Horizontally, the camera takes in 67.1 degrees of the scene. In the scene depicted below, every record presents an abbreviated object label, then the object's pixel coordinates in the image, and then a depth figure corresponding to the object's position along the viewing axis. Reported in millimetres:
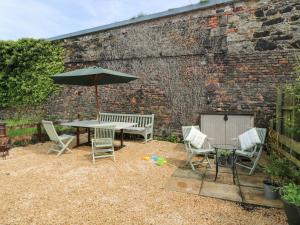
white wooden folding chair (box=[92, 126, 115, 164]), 5461
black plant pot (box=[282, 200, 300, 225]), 2444
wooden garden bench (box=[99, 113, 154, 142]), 7363
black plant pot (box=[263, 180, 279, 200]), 3379
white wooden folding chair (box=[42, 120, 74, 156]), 5640
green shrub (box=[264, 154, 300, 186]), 3372
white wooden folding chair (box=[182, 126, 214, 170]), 4723
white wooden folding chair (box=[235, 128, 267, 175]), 4527
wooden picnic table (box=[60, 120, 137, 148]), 5959
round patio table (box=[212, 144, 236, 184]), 4152
